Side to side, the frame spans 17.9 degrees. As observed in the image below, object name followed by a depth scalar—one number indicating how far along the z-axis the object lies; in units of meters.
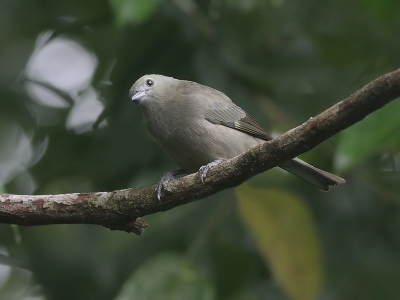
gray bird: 8.87
